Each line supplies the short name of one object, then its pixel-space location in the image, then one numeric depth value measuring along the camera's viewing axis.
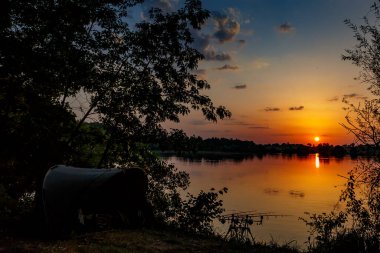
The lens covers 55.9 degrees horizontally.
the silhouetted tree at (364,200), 14.05
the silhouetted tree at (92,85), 13.77
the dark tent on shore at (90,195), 12.66
